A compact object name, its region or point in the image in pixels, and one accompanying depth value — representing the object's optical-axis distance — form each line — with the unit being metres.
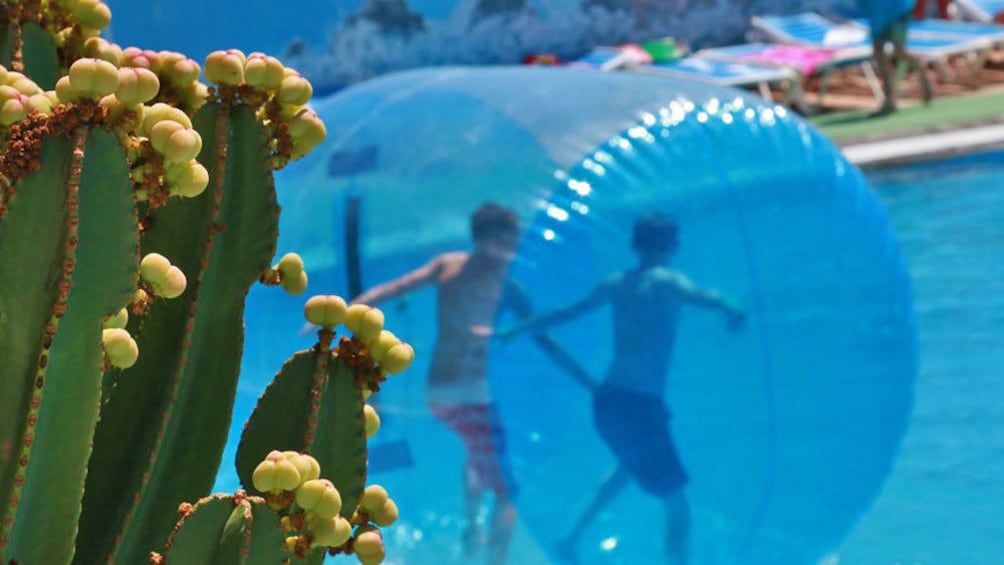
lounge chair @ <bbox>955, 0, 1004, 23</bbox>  17.34
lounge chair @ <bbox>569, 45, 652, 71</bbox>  14.87
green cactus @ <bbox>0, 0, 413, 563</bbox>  1.25
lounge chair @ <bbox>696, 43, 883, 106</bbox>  14.34
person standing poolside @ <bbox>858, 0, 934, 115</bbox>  13.53
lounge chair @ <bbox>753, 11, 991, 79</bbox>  14.84
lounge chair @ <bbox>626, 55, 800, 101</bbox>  13.77
